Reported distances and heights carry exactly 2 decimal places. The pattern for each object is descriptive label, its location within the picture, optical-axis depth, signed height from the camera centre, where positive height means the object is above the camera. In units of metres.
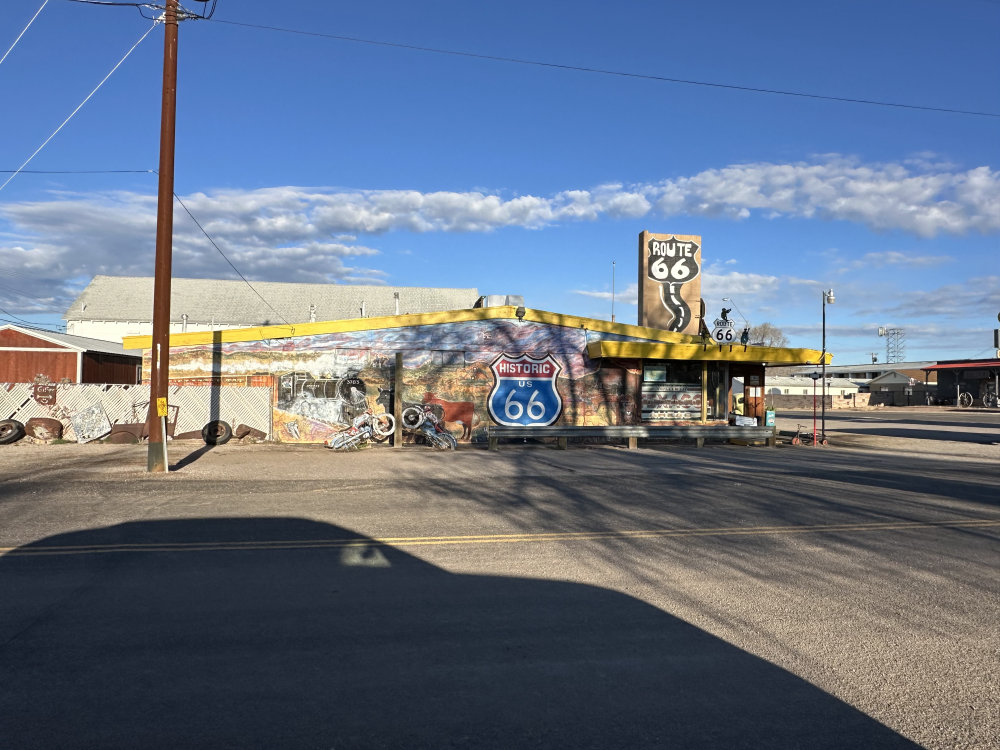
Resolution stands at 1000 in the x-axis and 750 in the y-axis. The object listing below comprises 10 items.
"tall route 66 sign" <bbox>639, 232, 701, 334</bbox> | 31.44 +5.15
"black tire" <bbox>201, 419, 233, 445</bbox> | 22.28 -1.45
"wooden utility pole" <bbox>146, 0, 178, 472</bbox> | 15.08 +3.08
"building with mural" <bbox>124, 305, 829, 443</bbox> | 23.45 +0.86
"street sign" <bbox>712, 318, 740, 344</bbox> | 25.91 +2.33
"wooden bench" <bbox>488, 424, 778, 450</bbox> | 22.53 -1.30
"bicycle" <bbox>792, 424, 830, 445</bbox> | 26.23 -1.70
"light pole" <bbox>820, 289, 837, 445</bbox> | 27.02 +3.87
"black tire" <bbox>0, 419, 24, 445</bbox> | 21.16 -1.40
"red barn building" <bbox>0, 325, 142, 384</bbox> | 28.69 +1.19
